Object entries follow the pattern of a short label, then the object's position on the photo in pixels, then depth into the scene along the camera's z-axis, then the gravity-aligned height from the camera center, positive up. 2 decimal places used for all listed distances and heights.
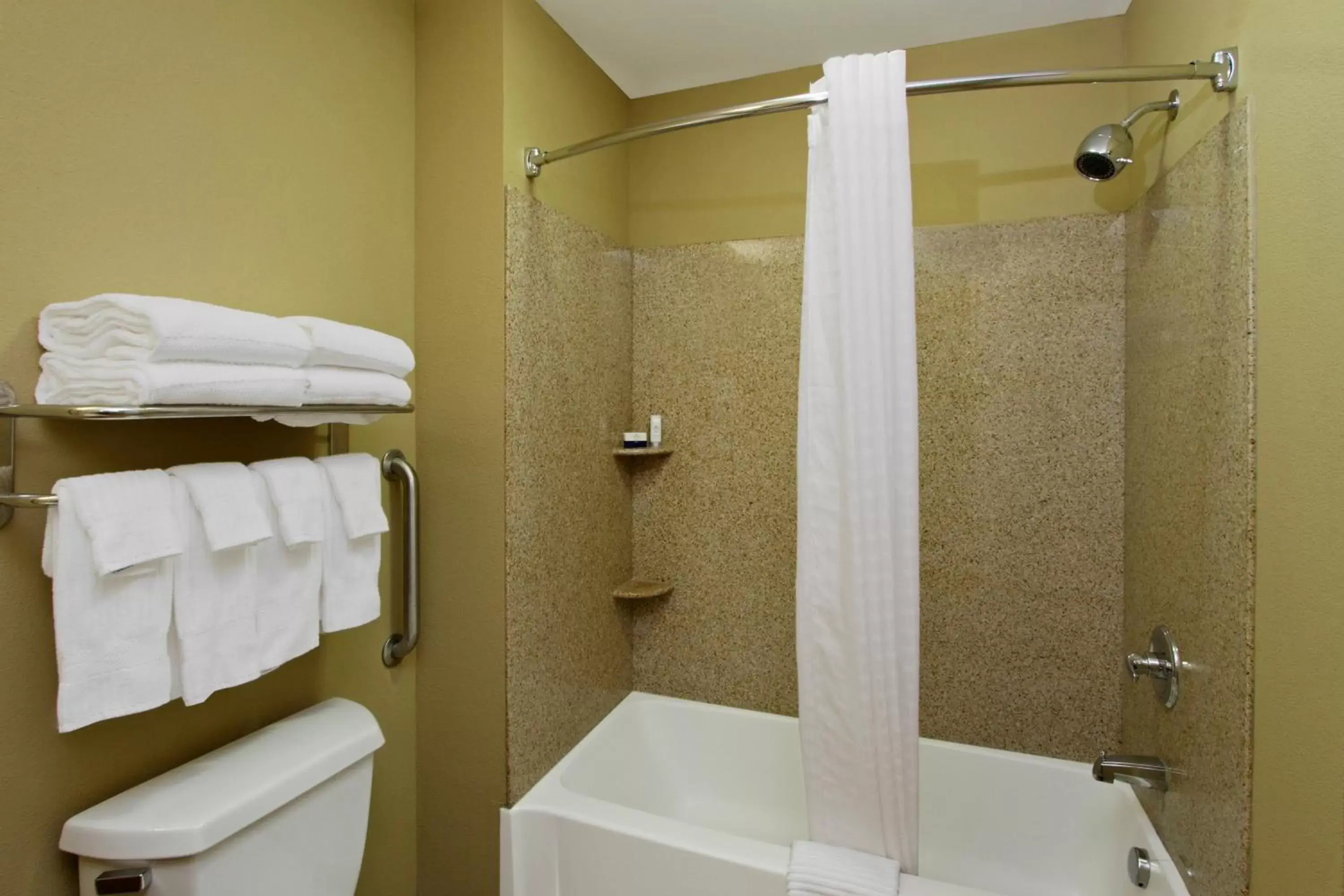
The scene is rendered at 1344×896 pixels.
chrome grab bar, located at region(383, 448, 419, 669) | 1.48 -0.26
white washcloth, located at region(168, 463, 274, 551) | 0.95 -0.10
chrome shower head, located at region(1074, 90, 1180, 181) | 1.37 +0.64
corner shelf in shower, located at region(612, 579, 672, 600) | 2.05 -0.51
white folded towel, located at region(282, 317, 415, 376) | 1.10 +0.17
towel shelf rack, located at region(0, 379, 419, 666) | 0.81 +0.04
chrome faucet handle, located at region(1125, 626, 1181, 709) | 1.34 -0.50
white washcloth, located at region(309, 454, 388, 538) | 1.20 -0.10
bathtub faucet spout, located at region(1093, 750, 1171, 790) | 1.39 -0.76
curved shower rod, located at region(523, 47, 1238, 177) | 1.16 +0.71
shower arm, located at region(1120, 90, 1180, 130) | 1.36 +0.72
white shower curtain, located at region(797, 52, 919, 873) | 1.24 -0.04
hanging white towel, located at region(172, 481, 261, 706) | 0.93 -0.27
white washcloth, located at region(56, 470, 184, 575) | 0.82 -0.11
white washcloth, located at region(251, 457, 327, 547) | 1.08 -0.10
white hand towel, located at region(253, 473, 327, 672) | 1.06 -0.26
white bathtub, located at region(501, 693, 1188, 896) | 1.44 -1.02
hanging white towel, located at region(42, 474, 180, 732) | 0.80 -0.25
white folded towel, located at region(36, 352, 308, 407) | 0.85 +0.08
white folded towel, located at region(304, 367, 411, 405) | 1.09 +0.10
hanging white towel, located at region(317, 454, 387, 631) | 1.19 -0.21
